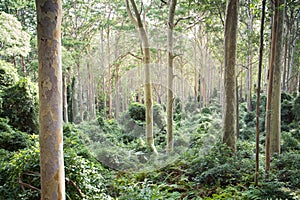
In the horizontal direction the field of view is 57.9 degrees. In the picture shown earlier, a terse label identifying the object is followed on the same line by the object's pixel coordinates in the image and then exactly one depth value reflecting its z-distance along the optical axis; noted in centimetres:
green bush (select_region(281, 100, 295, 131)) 1180
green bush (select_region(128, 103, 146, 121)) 1273
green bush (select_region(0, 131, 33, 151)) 663
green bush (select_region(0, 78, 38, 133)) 826
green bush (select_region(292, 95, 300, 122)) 1112
